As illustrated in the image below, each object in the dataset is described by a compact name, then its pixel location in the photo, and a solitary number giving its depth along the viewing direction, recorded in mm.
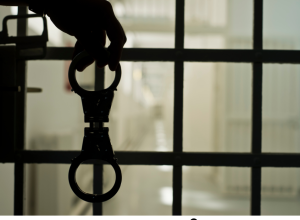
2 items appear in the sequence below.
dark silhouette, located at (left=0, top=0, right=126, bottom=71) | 1093
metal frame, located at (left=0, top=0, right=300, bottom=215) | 1285
